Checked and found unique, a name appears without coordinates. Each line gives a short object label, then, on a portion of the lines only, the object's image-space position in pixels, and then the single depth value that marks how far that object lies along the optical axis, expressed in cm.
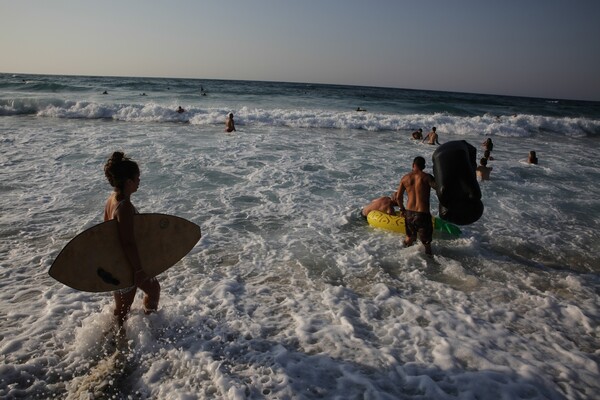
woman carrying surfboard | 298
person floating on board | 714
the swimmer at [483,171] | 1034
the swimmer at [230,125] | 1739
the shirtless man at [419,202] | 573
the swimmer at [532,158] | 1305
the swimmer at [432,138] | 1684
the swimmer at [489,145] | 1258
